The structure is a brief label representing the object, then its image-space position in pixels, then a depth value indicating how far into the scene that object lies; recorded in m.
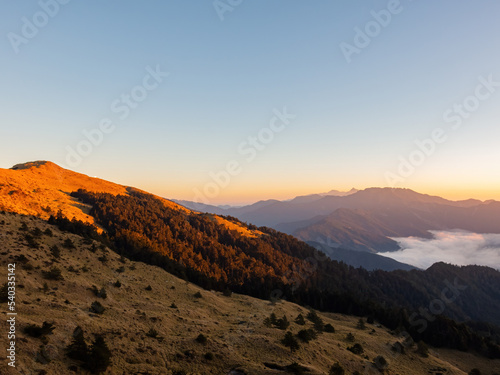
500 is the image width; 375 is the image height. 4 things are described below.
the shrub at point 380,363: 39.63
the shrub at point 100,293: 43.42
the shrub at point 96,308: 36.05
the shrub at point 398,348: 50.28
